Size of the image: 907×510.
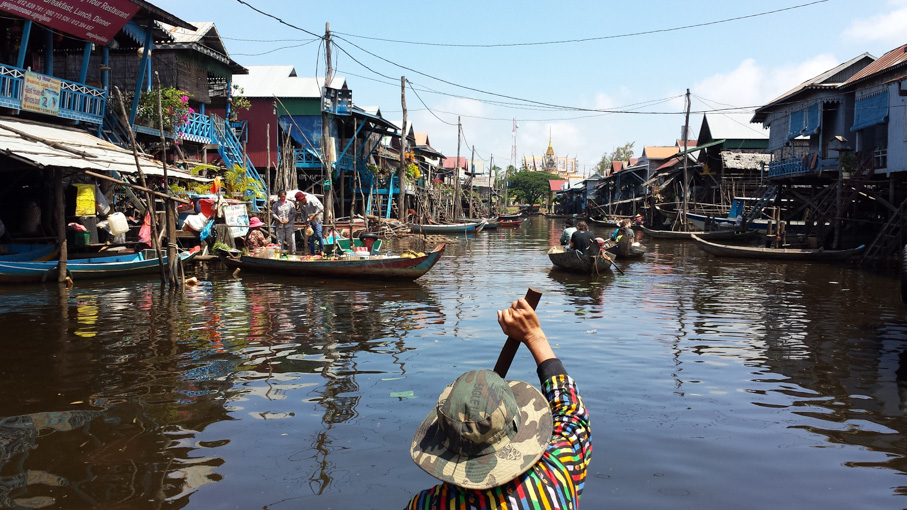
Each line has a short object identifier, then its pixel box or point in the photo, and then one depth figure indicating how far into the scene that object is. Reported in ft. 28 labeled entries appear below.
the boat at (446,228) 124.77
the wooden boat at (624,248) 69.56
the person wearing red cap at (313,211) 60.34
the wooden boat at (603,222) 157.43
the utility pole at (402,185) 107.30
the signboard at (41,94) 49.60
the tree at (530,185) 294.05
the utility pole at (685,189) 116.78
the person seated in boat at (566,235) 61.53
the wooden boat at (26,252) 45.03
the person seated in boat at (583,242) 54.34
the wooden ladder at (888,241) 60.95
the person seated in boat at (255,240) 56.65
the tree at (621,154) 319.88
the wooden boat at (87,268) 42.60
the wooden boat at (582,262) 54.39
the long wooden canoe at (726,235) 95.81
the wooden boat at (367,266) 47.57
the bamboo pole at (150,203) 41.19
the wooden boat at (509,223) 169.68
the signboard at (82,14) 49.03
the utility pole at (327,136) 65.72
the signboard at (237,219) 60.34
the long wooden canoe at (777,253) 67.27
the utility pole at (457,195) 157.91
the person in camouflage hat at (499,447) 6.14
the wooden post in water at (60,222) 42.83
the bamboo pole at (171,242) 43.32
